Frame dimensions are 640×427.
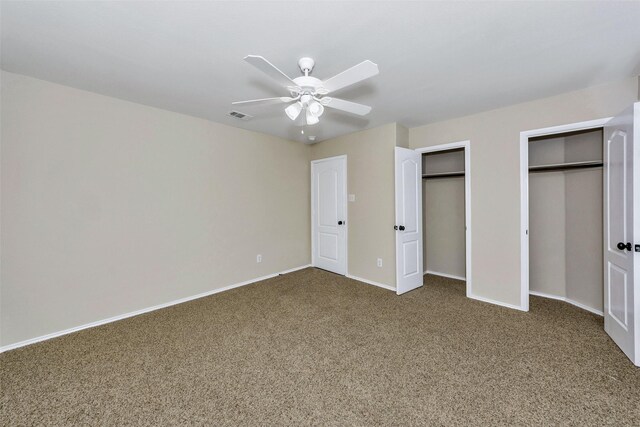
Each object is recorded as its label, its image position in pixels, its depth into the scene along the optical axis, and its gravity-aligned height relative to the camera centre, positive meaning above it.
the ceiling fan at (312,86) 1.56 +0.86
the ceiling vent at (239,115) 3.28 +1.26
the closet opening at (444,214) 4.24 -0.11
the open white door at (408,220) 3.62 -0.17
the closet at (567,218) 3.02 -0.16
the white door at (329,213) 4.47 -0.06
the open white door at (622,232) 2.03 -0.23
